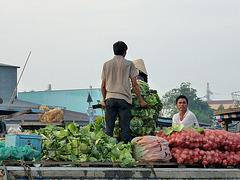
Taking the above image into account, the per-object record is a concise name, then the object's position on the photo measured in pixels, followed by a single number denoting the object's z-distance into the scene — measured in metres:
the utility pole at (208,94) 159.70
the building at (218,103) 145.23
